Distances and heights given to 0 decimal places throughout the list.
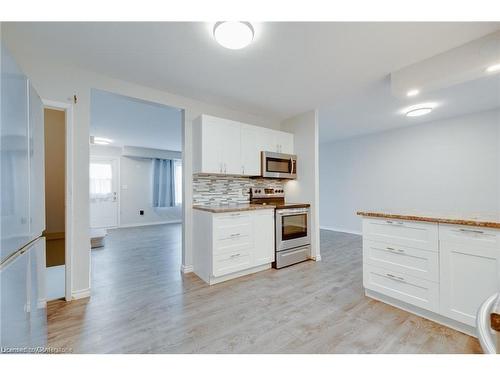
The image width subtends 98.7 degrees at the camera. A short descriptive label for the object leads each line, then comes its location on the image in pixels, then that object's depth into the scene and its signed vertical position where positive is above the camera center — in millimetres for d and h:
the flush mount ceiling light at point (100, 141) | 5463 +1309
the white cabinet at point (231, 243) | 2557 -695
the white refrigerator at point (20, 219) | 953 -145
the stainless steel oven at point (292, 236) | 3062 -710
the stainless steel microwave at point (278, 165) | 3385 +386
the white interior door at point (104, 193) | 6312 -80
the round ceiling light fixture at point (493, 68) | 1754 +978
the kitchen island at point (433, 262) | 1536 -615
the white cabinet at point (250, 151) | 3213 +583
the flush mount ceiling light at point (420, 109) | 3396 +1256
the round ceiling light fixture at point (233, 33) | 1581 +1187
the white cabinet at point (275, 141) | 3445 +797
